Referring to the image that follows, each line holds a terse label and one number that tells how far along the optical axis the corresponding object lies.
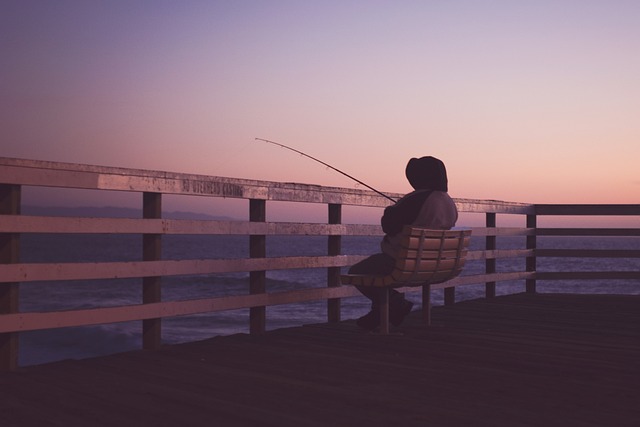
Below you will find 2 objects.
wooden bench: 6.18
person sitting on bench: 6.33
